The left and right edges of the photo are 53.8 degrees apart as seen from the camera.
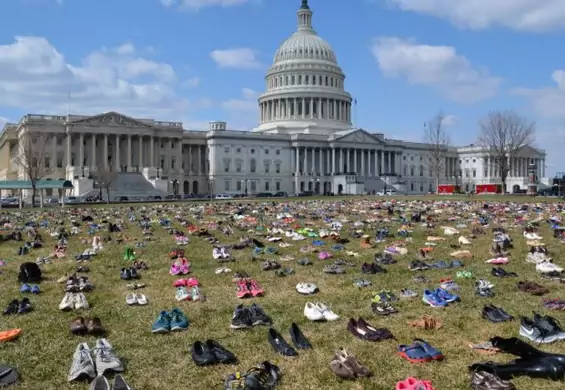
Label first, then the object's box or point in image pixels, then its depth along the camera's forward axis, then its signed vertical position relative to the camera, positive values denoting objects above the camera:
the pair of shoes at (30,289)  13.63 -2.50
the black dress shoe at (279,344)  8.80 -2.58
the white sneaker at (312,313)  10.78 -2.49
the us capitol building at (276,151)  96.56 +7.44
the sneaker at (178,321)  10.25 -2.51
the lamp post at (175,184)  106.12 +0.50
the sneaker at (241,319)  10.33 -2.51
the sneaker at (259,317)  10.47 -2.50
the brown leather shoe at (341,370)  7.84 -2.62
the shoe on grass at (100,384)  7.26 -2.59
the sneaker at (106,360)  8.05 -2.56
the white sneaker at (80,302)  11.98 -2.50
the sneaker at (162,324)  10.09 -2.52
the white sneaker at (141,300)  12.41 -2.54
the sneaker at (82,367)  7.85 -2.58
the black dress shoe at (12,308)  11.52 -2.51
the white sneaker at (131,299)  12.40 -2.53
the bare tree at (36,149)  84.25 +6.20
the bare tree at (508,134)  87.12 +7.85
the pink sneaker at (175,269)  15.99 -2.40
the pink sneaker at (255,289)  13.10 -2.46
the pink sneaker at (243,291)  12.98 -2.47
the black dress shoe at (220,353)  8.45 -2.57
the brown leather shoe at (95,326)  10.09 -2.54
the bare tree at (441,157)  133.12 +6.80
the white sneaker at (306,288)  13.32 -2.47
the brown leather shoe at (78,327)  9.98 -2.52
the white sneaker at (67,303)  11.84 -2.49
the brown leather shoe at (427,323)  10.07 -2.53
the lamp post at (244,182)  116.75 +0.88
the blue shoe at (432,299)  11.80 -2.46
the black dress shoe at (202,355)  8.34 -2.57
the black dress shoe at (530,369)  7.55 -2.52
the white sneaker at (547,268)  14.84 -2.25
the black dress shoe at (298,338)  9.10 -2.55
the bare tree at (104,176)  82.11 +1.63
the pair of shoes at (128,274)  15.49 -2.44
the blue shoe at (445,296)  12.03 -2.42
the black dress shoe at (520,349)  7.85 -2.42
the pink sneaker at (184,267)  16.09 -2.37
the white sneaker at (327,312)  10.80 -2.49
